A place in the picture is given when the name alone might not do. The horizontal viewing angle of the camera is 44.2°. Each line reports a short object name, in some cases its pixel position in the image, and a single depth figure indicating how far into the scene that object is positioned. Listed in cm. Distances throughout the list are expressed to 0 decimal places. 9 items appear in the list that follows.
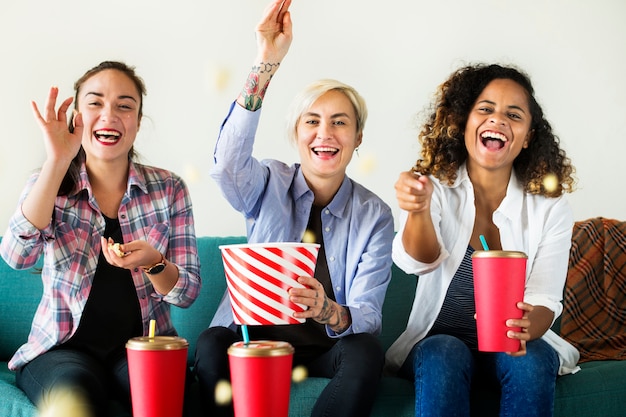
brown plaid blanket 237
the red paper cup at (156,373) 136
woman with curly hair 167
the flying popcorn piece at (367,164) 277
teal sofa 174
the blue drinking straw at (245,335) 136
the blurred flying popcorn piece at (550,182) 200
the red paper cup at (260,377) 131
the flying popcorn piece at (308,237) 196
